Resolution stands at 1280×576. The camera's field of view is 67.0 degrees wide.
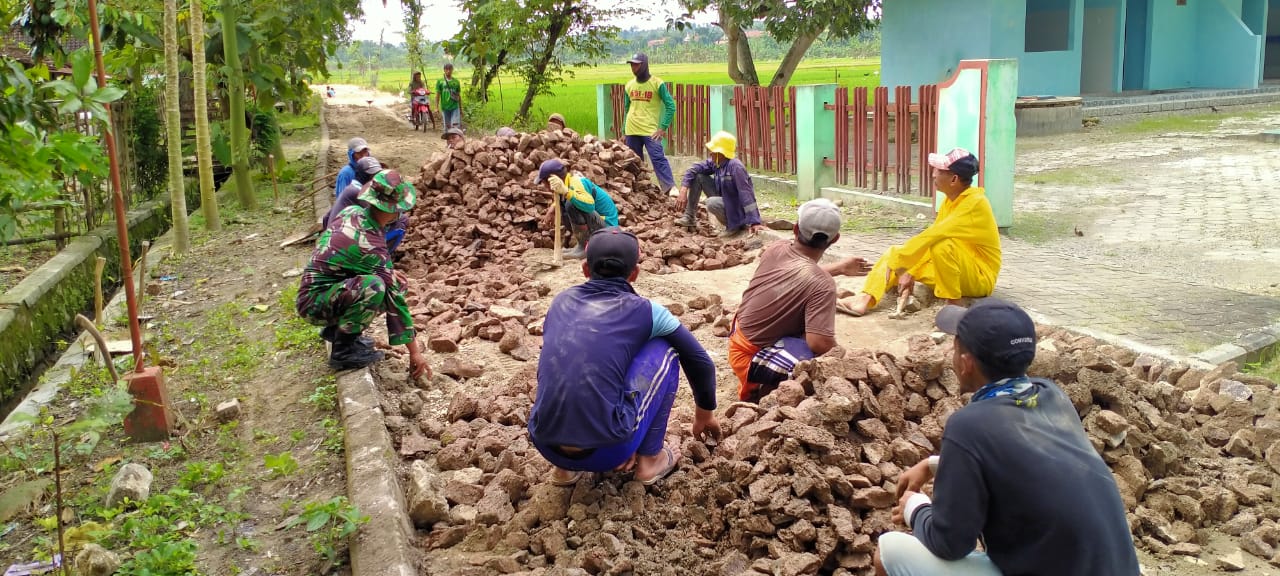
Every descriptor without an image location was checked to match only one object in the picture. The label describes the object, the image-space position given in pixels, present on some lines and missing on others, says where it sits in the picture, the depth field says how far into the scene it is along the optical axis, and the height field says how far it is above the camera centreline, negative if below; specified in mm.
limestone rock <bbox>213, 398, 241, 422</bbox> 4953 -1447
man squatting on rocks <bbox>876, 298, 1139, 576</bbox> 2311 -883
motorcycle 20984 +285
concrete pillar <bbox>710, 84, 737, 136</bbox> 13133 +45
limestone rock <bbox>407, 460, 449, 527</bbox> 3738 -1462
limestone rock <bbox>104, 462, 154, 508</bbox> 3898 -1441
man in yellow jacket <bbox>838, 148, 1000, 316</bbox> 5922 -889
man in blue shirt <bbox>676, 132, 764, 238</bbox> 8633 -706
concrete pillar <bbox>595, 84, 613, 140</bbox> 16453 +99
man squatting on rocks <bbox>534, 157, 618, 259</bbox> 8070 -705
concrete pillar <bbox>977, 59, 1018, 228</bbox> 8305 -255
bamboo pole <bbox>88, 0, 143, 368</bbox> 4188 -405
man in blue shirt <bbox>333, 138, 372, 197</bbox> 7895 -290
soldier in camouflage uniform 5105 -791
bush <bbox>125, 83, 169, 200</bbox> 11406 -197
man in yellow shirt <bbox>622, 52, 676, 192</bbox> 10984 +15
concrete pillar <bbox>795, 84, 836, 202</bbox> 11047 -306
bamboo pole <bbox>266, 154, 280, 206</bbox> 12284 -788
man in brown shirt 4445 -900
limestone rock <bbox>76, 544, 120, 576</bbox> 3248 -1442
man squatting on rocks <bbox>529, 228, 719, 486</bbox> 3504 -943
